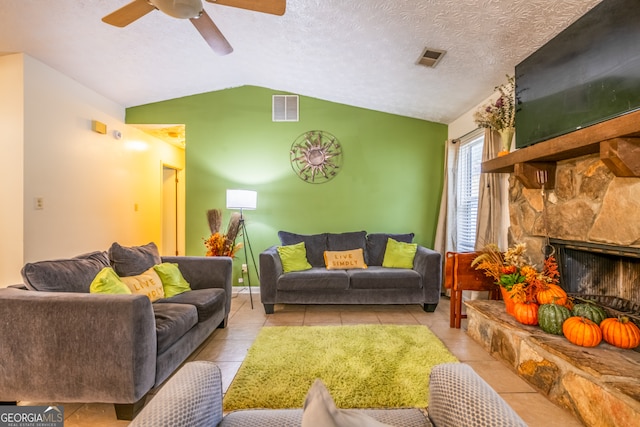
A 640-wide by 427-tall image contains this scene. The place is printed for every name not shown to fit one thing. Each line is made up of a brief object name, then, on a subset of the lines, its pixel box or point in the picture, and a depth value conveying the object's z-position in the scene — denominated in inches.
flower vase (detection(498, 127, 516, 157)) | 109.7
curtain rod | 148.5
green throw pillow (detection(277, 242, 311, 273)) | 145.8
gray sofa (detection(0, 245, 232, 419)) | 63.1
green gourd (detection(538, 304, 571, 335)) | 81.4
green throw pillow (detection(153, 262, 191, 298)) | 106.0
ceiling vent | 109.2
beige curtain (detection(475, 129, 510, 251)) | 125.9
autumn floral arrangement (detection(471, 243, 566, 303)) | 91.1
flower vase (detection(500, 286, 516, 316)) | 96.0
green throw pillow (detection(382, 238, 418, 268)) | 148.5
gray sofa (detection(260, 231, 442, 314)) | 136.3
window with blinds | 152.7
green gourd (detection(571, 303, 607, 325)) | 77.5
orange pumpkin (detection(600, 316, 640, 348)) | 71.2
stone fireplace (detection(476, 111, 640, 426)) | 63.6
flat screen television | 65.2
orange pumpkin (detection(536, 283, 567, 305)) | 87.2
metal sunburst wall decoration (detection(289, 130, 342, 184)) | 175.8
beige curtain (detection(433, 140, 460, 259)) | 167.6
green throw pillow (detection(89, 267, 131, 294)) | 76.6
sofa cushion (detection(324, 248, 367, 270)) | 149.6
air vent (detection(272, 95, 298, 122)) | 175.9
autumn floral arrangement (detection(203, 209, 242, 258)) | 155.9
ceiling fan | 70.7
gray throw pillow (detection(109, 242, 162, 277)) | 97.7
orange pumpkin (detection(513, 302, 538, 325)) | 88.9
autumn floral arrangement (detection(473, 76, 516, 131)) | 110.9
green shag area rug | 73.0
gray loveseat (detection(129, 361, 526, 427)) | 32.1
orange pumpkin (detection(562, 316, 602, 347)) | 73.3
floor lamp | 152.6
